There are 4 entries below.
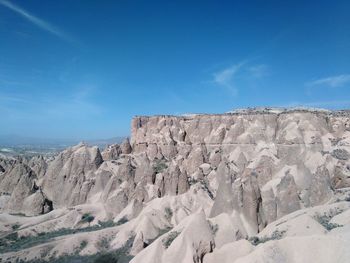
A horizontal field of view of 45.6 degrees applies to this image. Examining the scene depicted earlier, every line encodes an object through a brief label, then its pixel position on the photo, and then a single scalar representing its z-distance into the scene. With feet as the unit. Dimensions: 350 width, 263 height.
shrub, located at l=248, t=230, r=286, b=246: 105.60
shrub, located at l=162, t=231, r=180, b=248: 108.99
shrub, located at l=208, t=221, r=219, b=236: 121.49
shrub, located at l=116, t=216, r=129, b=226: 183.97
